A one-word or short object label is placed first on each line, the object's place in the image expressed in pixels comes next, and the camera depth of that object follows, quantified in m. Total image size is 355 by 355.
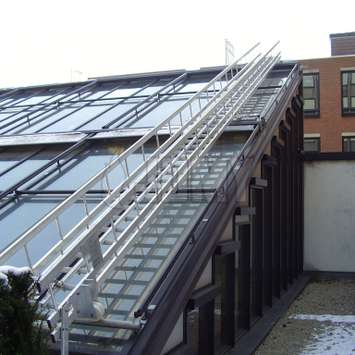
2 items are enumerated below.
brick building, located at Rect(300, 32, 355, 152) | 30.34
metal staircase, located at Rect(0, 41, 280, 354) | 3.96
